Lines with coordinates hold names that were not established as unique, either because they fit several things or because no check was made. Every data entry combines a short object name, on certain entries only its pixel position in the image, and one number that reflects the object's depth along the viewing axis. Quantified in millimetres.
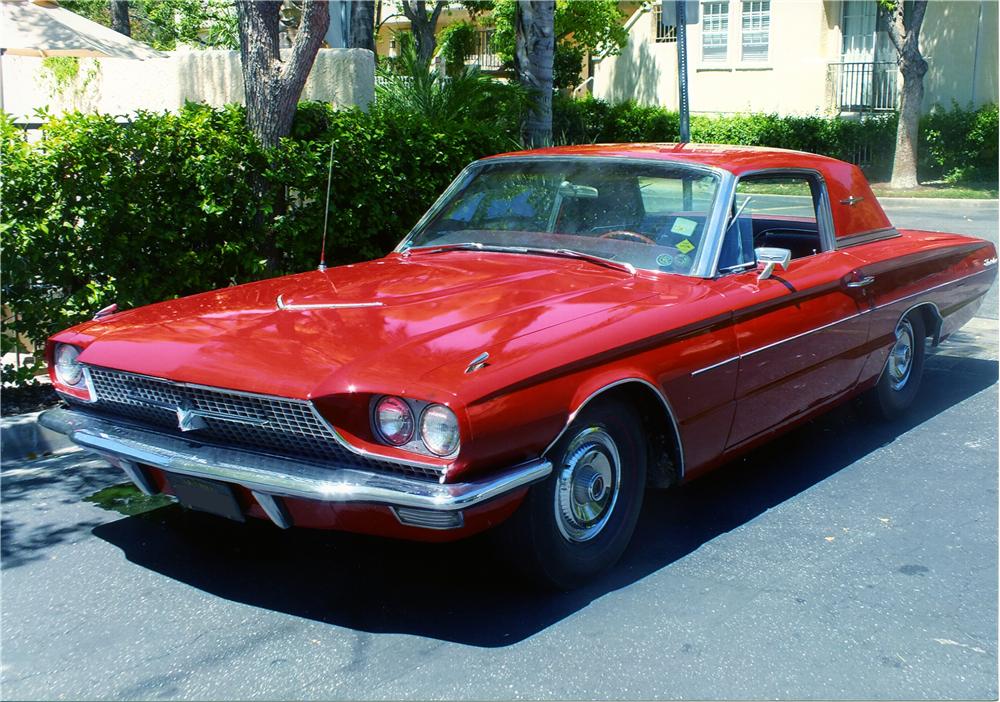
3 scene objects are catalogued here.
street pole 8705
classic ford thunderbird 3656
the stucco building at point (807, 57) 25359
